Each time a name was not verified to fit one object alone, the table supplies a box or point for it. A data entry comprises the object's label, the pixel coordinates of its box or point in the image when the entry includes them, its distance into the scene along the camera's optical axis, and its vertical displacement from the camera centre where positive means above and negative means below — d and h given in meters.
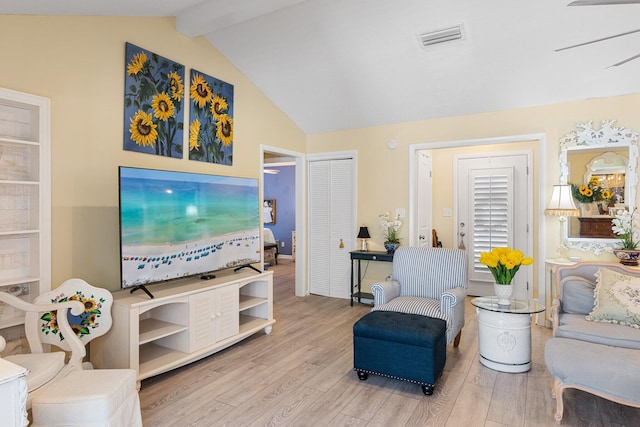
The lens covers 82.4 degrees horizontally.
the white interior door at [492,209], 5.09 +0.05
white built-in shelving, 2.50 +0.10
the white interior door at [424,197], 5.02 +0.23
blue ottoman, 2.60 -1.00
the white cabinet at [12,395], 1.35 -0.69
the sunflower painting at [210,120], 3.72 +0.99
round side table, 2.94 -1.01
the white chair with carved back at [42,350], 1.97 -0.83
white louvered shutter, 5.16 +0.03
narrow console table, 4.75 -0.62
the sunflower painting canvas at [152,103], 3.14 +0.99
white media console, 2.69 -0.95
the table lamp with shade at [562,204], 3.85 +0.09
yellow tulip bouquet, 2.93 -0.41
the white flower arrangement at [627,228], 3.63 -0.16
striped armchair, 3.12 -0.70
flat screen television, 2.79 -0.11
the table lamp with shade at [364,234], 5.00 -0.30
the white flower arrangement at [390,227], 4.89 -0.20
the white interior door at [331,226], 5.33 -0.20
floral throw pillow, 2.70 -0.67
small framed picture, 9.77 +0.03
